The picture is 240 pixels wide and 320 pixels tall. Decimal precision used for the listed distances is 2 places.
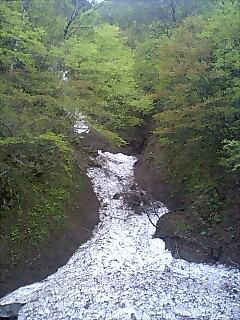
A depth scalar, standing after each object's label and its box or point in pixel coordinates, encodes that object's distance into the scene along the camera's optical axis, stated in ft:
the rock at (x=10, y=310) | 22.31
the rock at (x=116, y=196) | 41.81
